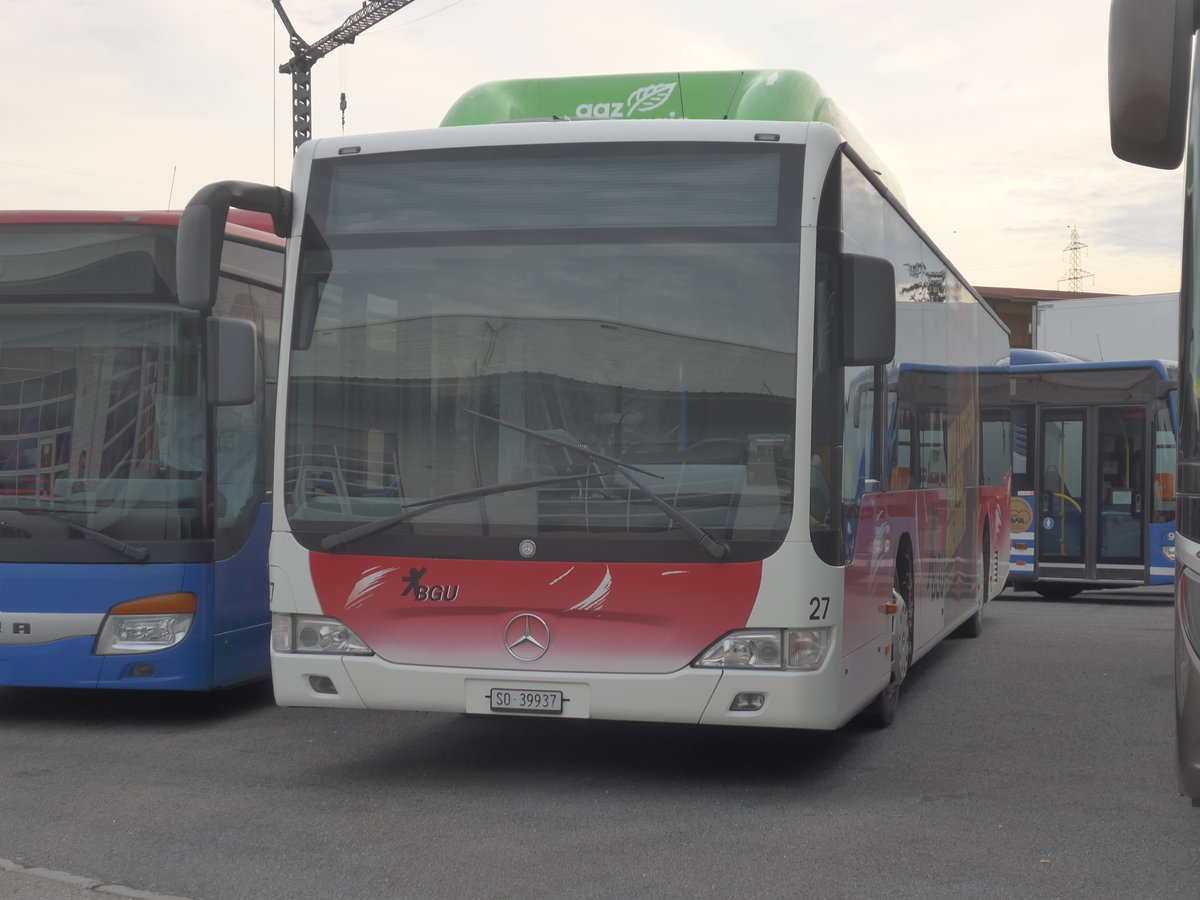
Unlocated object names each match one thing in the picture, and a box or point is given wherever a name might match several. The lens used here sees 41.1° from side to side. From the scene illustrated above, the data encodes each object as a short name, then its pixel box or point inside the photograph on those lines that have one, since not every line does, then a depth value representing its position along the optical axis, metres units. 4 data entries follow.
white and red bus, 6.72
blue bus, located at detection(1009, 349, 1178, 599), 19.38
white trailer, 29.12
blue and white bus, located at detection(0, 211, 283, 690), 8.63
